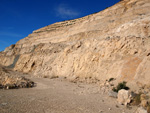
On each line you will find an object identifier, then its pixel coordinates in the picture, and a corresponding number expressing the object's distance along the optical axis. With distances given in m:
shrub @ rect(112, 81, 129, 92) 7.96
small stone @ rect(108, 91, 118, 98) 6.99
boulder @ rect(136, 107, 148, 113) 4.34
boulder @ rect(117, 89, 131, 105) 5.83
